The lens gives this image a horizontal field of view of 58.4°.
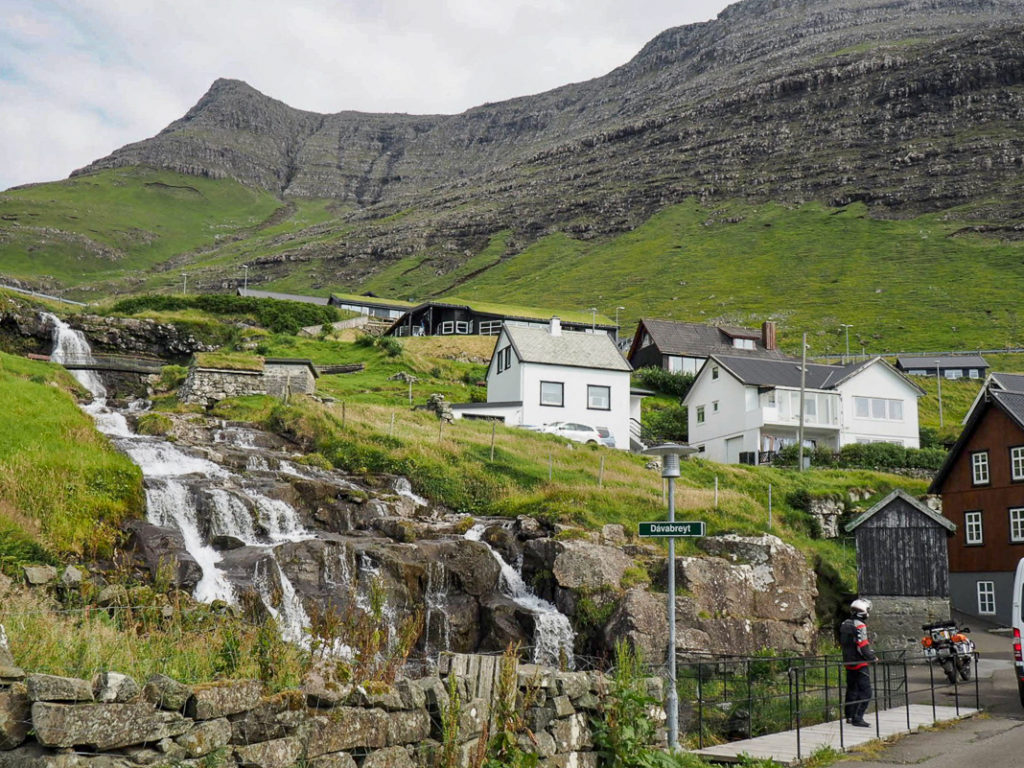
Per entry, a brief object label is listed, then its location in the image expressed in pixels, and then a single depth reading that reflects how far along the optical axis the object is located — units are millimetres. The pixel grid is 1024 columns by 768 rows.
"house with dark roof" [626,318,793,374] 89375
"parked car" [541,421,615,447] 53219
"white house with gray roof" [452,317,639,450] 57688
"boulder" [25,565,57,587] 18859
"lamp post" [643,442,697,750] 14805
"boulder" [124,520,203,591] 22844
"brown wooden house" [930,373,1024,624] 40625
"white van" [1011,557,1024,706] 19703
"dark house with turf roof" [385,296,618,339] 105125
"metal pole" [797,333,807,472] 52069
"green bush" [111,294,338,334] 89875
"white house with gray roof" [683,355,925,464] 61656
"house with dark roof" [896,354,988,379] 93562
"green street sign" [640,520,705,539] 15344
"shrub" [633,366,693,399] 80312
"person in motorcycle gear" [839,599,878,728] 17469
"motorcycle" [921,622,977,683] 24438
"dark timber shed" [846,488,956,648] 32938
